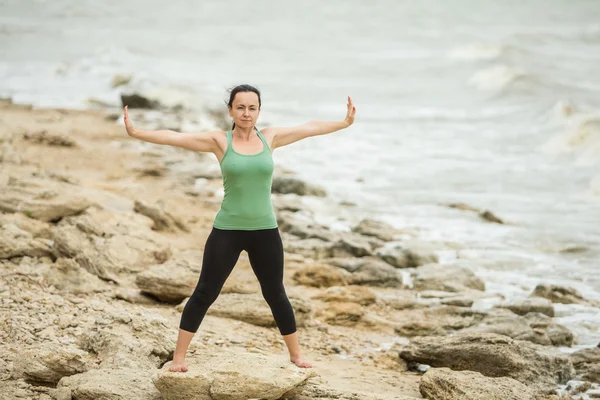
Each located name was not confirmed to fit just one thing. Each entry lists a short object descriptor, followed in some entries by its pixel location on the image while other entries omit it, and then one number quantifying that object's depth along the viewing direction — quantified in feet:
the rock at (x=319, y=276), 58.34
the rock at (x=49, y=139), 99.81
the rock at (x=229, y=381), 29.32
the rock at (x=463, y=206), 89.25
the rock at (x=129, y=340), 33.63
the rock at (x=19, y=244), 47.78
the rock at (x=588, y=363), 42.91
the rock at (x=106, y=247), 49.52
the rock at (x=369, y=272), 61.87
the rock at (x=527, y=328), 48.11
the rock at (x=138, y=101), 151.02
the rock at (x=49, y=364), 32.07
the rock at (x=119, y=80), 181.88
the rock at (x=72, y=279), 45.19
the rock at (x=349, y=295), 54.60
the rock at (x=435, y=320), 50.85
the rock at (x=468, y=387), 33.55
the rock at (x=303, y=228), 71.00
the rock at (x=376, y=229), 75.20
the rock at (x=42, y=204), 55.16
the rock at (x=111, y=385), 30.07
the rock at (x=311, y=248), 66.69
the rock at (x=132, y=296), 46.37
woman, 29.17
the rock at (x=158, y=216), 65.21
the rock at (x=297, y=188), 90.33
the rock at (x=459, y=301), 57.11
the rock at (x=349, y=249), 67.41
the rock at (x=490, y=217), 84.69
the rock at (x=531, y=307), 54.95
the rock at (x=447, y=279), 61.62
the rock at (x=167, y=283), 47.19
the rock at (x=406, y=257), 67.41
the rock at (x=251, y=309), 46.47
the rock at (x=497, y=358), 39.78
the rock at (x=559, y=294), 59.16
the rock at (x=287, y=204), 82.38
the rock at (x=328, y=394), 31.24
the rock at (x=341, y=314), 51.31
